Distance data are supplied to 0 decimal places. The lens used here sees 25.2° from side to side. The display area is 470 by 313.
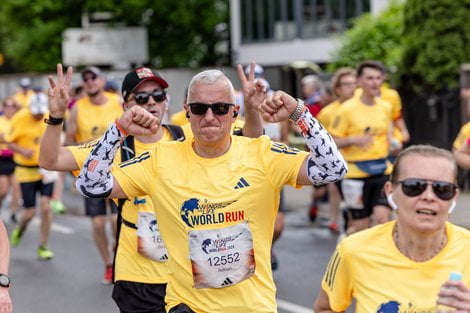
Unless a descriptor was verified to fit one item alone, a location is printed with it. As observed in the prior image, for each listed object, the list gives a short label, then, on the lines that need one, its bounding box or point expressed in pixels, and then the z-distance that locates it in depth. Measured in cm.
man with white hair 454
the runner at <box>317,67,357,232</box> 1105
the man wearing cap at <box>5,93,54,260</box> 1159
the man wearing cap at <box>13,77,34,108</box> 1772
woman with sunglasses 372
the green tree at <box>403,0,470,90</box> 1775
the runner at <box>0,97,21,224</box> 1506
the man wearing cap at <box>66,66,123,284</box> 977
